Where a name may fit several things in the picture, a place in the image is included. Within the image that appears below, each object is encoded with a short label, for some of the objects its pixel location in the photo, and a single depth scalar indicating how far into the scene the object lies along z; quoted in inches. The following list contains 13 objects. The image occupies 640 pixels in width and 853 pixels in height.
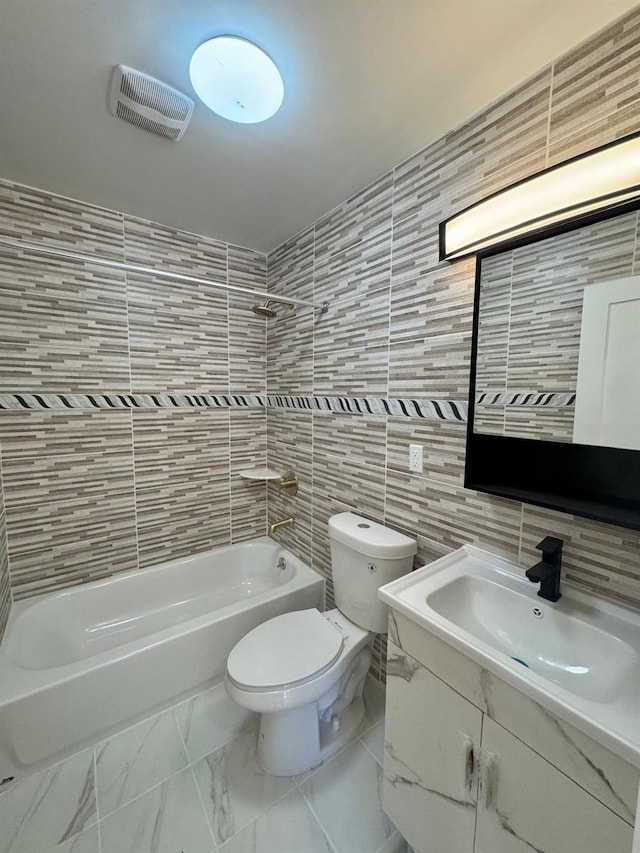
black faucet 34.3
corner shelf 85.6
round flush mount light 35.3
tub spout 80.2
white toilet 45.5
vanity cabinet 22.1
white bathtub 47.6
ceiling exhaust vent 39.3
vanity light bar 31.2
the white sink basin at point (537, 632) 23.4
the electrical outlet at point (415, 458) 52.7
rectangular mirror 32.5
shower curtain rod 45.1
